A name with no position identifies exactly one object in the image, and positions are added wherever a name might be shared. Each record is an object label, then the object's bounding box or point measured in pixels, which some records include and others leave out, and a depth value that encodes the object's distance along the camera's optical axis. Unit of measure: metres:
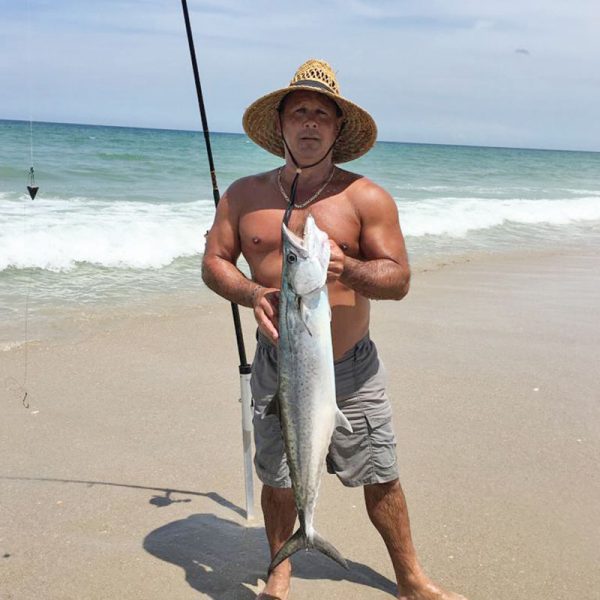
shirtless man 2.92
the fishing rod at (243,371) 3.57
